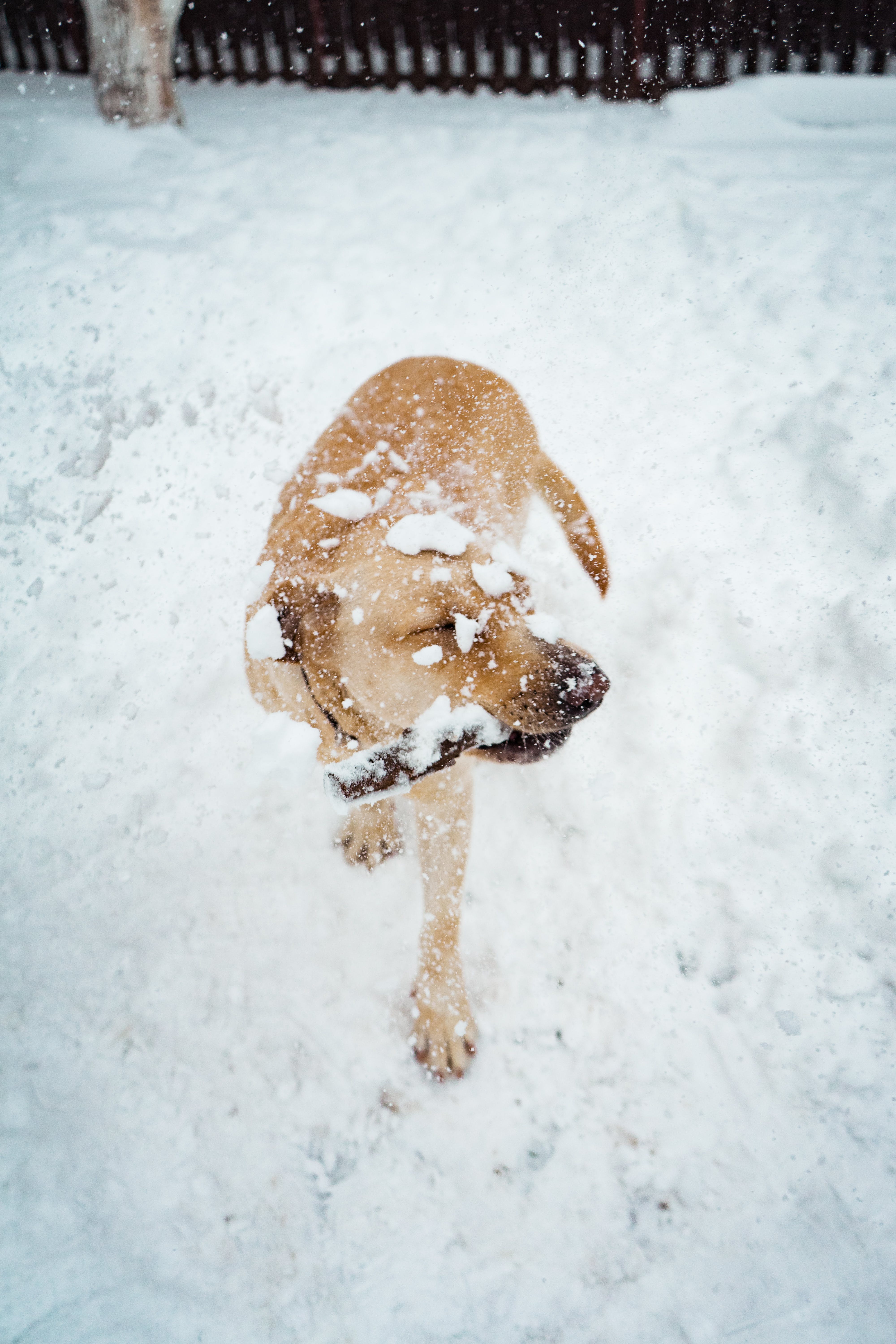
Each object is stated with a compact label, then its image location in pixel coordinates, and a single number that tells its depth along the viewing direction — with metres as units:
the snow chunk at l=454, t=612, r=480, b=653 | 0.89
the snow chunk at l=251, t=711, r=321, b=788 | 0.98
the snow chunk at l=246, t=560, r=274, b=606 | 1.00
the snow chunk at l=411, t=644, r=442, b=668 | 0.89
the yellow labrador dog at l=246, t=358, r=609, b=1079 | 0.90
